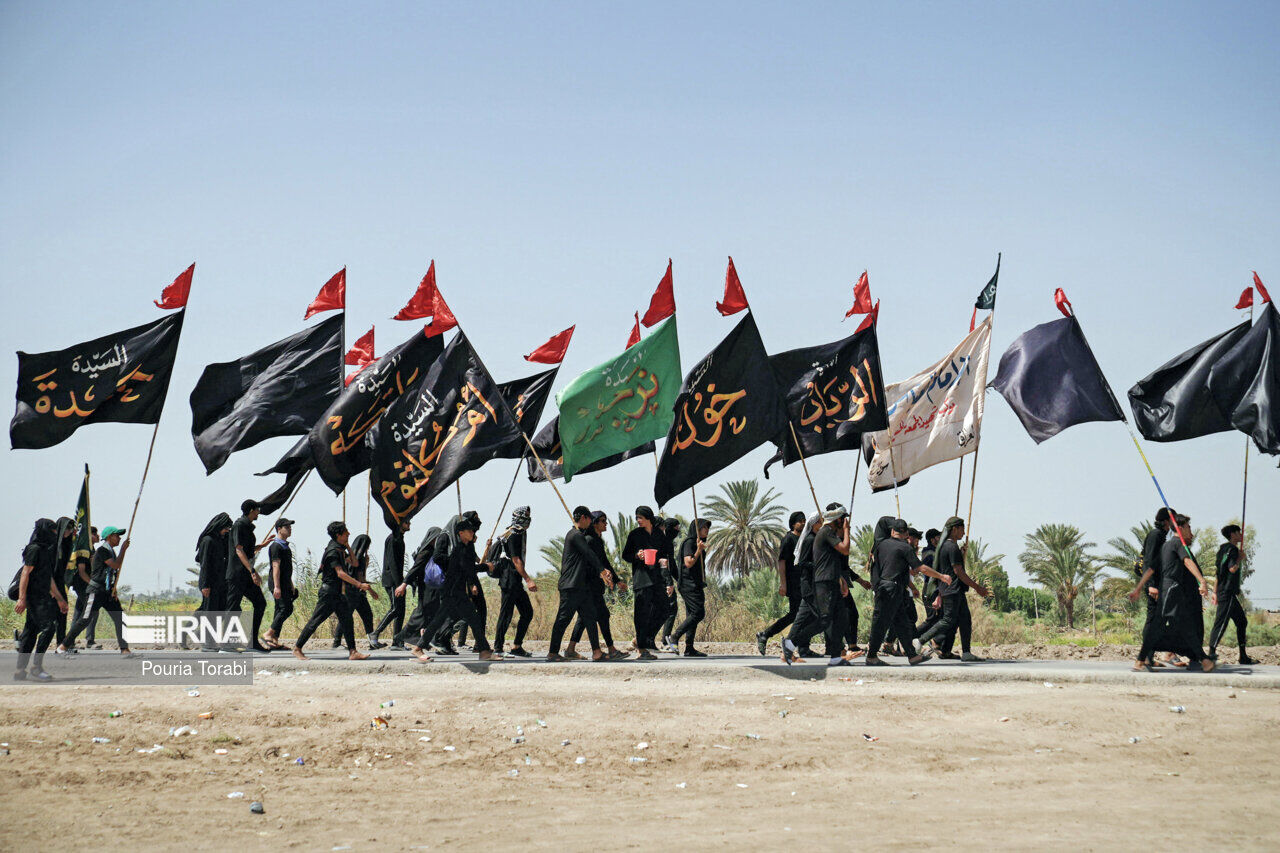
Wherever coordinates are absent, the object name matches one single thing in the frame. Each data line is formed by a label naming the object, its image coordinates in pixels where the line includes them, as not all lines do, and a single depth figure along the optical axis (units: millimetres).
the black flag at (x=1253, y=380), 13242
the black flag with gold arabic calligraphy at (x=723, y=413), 13148
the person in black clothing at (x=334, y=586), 13148
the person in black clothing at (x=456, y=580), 13164
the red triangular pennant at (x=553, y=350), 16078
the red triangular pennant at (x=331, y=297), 16391
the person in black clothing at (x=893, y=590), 12836
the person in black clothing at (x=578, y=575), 12938
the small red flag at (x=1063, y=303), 14612
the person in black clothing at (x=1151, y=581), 11703
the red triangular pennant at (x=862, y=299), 15484
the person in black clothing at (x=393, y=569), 14758
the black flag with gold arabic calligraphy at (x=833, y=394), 14633
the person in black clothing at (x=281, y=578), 14043
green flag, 13453
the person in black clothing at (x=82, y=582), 14188
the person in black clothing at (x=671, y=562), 13922
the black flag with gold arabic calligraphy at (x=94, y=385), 14898
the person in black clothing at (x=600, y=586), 13055
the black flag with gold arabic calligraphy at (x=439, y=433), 13617
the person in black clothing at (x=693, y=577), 13977
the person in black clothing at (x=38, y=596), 11797
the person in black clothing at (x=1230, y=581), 12195
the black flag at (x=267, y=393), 15844
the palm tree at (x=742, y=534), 38000
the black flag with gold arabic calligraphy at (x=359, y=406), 14484
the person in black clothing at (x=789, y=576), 13594
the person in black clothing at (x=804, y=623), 12719
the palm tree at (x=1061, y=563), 33969
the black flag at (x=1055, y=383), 13969
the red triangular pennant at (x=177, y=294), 15586
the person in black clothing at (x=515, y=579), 13789
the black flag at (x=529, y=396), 16781
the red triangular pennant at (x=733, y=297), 13969
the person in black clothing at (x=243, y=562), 14094
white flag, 15164
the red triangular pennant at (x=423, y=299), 14484
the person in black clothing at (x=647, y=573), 13594
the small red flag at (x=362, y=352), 19594
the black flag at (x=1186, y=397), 13602
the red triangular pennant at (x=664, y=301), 14047
